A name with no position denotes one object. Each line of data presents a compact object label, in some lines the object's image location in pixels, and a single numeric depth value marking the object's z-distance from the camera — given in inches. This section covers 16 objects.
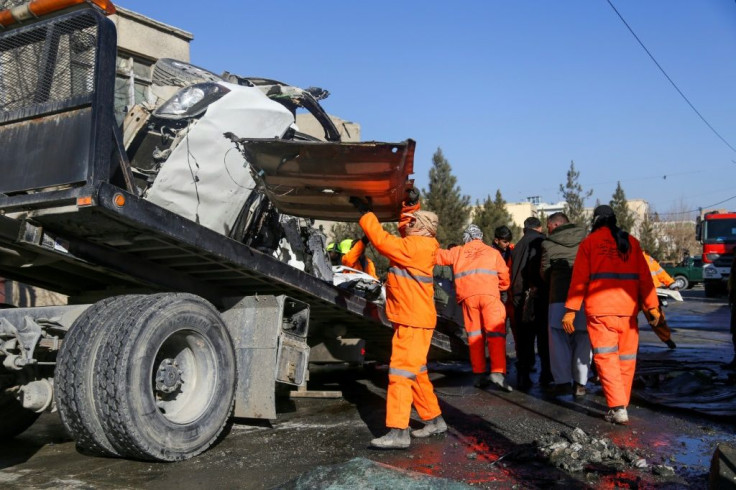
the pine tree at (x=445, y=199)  976.3
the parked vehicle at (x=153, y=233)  163.5
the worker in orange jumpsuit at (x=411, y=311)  196.7
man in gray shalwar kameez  271.3
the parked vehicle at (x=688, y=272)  1373.0
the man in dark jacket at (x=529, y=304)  306.3
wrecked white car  197.2
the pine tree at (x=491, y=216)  1037.8
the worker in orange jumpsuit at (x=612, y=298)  228.4
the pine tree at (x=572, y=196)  1710.0
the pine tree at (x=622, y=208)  1525.6
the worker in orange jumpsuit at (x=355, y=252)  251.6
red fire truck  985.5
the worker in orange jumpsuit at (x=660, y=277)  454.0
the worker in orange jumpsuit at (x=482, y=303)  280.8
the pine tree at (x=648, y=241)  1562.5
